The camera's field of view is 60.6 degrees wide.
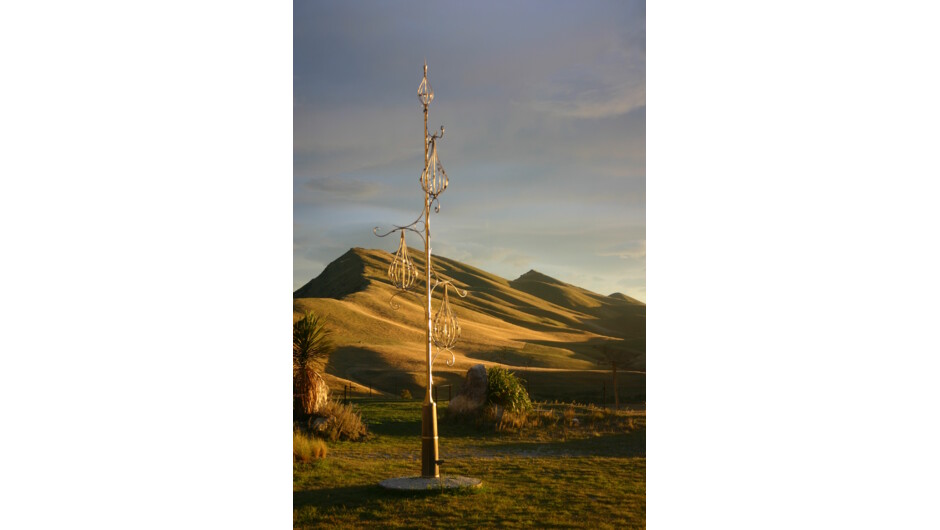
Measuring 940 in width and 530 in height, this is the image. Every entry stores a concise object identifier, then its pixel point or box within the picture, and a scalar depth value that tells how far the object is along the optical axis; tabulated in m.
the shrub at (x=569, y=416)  10.68
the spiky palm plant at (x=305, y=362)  9.58
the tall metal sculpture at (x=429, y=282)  6.47
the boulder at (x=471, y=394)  10.70
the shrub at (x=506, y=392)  10.75
